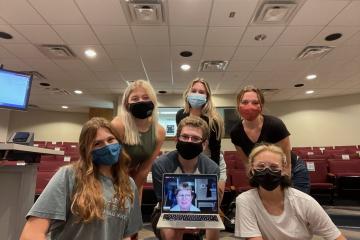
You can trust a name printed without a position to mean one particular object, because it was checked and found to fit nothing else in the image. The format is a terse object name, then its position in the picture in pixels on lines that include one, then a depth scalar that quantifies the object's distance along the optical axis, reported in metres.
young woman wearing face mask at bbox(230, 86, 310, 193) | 1.91
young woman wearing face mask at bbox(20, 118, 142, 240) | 1.05
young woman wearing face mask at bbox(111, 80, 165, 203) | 1.76
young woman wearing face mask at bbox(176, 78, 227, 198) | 2.06
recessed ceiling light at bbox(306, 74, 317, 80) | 6.78
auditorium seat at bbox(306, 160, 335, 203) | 4.46
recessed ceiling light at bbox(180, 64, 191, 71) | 6.00
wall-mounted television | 2.45
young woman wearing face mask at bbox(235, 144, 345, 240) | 1.36
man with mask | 1.61
